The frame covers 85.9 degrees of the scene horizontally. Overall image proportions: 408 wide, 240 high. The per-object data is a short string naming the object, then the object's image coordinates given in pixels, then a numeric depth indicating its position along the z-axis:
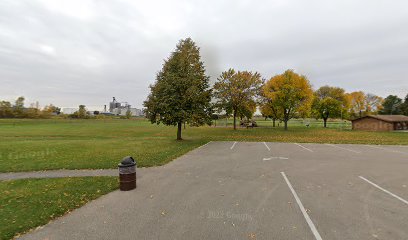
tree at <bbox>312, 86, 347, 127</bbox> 54.47
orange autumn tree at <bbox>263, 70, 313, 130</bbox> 38.94
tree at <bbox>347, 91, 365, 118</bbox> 74.38
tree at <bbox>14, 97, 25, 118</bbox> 72.25
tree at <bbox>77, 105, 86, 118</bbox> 84.29
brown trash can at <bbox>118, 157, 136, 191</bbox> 7.32
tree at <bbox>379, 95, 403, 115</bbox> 74.61
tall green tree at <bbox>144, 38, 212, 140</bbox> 19.53
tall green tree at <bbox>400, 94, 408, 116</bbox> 65.70
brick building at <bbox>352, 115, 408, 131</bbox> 41.19
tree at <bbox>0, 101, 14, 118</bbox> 69.38
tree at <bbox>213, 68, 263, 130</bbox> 37.47
